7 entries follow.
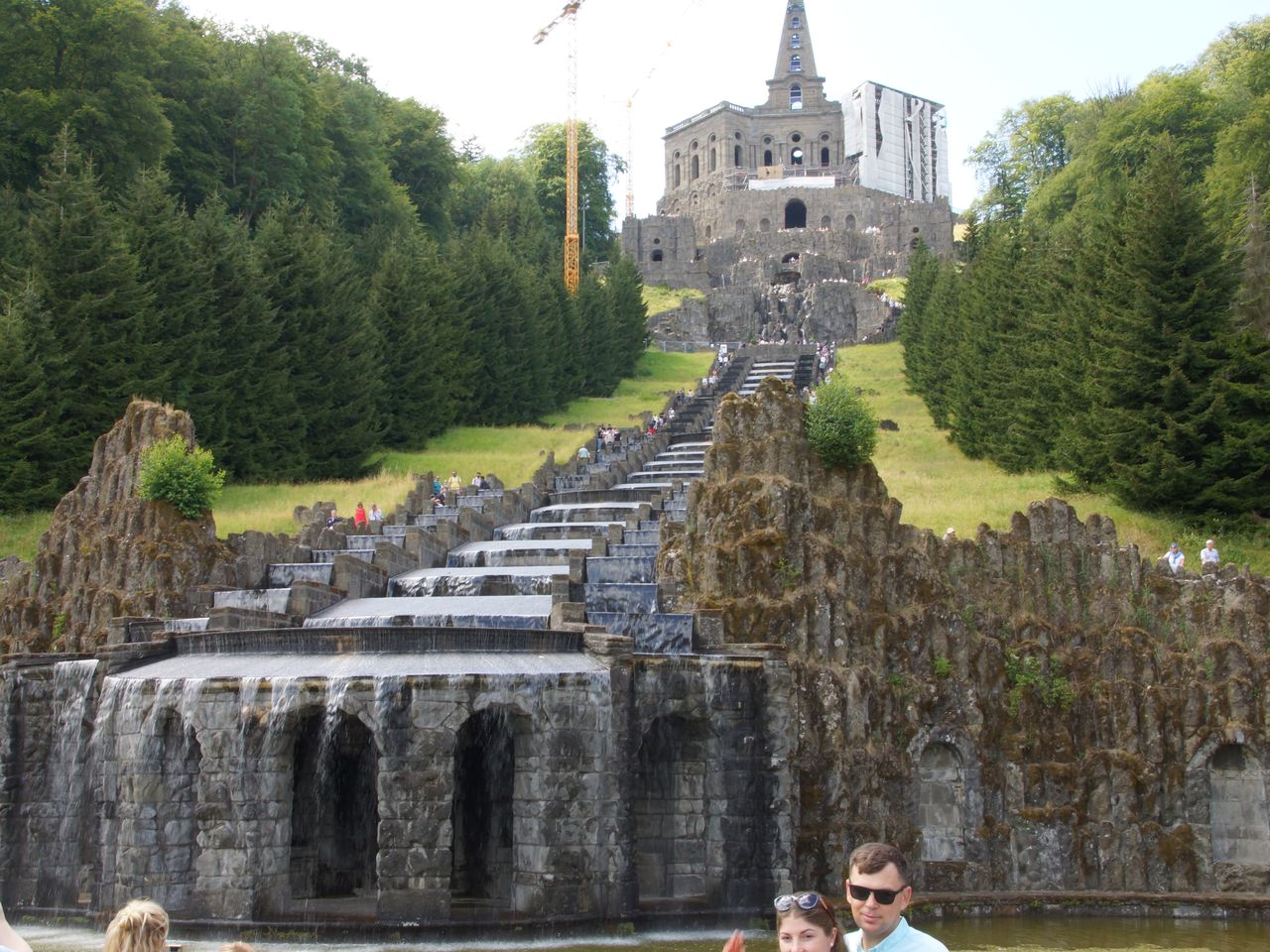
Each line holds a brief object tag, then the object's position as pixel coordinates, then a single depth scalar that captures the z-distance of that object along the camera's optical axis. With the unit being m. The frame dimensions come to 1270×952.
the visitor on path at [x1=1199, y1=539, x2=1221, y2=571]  38.31
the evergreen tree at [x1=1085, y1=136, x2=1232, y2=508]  44.56
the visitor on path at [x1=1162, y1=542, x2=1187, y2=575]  37.56
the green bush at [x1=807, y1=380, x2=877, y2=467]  35.22
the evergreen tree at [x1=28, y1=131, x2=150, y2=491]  52.25
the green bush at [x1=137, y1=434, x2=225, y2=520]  38.25
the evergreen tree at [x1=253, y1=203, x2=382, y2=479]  61.69
